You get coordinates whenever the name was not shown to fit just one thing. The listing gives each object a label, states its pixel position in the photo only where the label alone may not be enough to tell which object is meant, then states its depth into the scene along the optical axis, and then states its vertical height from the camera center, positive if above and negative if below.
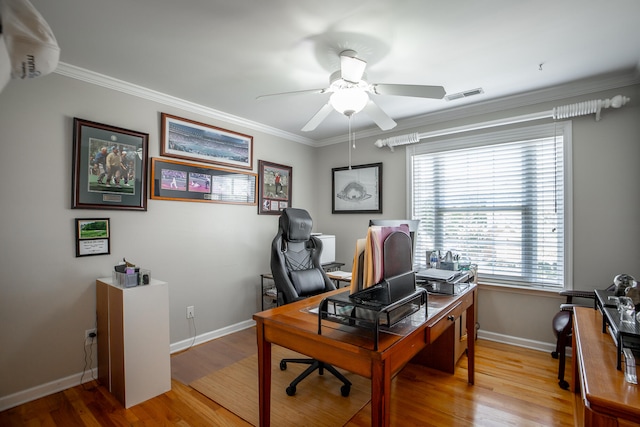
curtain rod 2.57 +0.93
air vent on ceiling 2.87 +1.16
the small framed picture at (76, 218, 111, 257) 2.40 -0.16
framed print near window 4.03 +0.36
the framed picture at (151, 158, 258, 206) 2.92 +0.35
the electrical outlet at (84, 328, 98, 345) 2.44 -0.95
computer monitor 2.35 -0.06
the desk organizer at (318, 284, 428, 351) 1.31 -0.45
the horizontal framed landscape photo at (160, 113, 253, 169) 2.98 +0.77
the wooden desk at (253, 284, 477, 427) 1.20 -0.58
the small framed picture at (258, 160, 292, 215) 3.84 +0.37
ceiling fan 1.96 +0.85
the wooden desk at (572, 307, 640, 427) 0.95 -0.58
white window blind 2.91 +0.15
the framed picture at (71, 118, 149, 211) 2.41 +0.41
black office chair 2.45 -0.41
